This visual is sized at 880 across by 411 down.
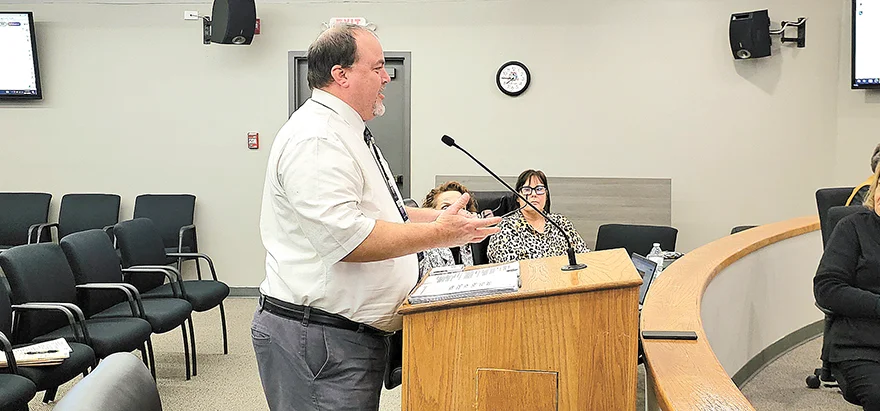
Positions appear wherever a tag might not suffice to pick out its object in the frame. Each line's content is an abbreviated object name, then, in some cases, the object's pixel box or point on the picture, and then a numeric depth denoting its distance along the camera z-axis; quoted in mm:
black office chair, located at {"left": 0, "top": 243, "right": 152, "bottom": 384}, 3994
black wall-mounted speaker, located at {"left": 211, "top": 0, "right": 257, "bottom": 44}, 6860
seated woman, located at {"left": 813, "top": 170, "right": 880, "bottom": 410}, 3209
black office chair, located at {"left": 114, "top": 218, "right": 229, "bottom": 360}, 5176
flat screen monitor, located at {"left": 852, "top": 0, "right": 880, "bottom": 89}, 6344
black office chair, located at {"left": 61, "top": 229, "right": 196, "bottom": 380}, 4527
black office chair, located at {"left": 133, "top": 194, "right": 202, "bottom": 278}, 7277
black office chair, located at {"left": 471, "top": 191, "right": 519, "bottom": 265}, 5559
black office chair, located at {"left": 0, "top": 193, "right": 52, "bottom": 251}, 7375
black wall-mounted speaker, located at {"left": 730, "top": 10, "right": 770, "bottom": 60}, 6660
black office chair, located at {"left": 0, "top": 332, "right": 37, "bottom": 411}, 3152
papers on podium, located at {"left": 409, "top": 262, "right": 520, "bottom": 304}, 1844
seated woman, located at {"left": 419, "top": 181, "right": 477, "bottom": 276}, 3887
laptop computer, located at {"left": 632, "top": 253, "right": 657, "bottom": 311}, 3608
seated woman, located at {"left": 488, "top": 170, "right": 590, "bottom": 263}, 4750
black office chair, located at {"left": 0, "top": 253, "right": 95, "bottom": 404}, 3504
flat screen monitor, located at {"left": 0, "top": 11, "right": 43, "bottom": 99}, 7285
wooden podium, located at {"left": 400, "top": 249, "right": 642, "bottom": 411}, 1745
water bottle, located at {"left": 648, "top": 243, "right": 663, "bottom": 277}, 4719
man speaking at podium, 1973
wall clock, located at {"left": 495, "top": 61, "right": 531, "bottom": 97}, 7152
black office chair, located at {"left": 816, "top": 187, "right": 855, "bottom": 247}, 4586
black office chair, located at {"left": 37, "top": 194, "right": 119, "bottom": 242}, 7363
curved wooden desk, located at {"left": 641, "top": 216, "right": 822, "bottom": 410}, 1782
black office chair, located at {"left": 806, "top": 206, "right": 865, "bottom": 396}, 3717
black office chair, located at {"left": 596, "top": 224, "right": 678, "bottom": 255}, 5914
